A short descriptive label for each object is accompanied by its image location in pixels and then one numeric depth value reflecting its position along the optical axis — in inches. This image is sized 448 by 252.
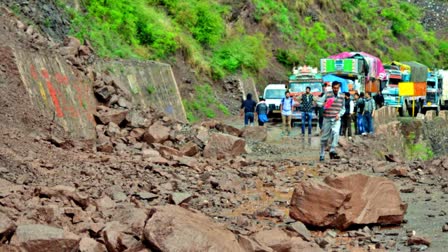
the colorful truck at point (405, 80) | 1644.9
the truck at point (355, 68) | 1534.2
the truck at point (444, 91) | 1924.2
